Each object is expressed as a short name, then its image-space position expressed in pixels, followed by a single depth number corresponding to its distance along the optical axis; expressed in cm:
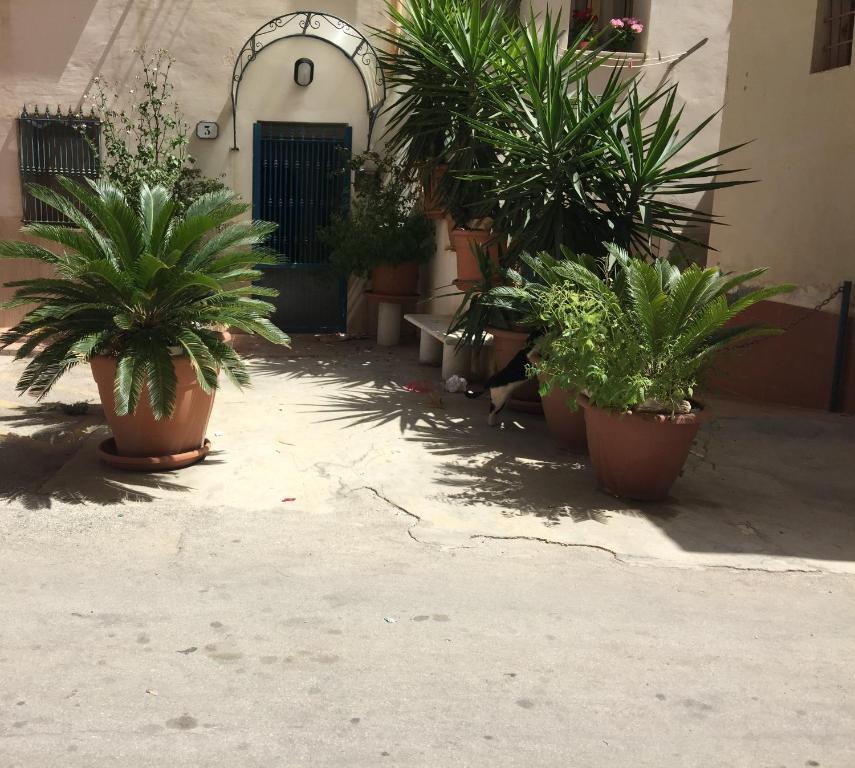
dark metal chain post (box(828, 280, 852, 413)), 786
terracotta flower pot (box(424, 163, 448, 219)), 951
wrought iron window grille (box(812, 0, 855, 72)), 838
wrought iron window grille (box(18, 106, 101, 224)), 1036
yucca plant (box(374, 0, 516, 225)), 863
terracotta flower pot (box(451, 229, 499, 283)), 877
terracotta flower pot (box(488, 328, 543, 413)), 773
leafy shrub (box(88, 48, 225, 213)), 1024
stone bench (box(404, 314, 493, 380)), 878
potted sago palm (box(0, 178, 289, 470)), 560
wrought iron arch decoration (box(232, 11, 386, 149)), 1060
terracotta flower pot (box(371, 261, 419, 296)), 1092
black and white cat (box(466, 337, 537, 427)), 719
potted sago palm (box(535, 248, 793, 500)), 551
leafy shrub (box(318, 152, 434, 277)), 1062
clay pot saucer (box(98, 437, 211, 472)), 589
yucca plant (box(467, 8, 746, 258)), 728
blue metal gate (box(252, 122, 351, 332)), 1101
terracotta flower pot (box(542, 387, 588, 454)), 670
